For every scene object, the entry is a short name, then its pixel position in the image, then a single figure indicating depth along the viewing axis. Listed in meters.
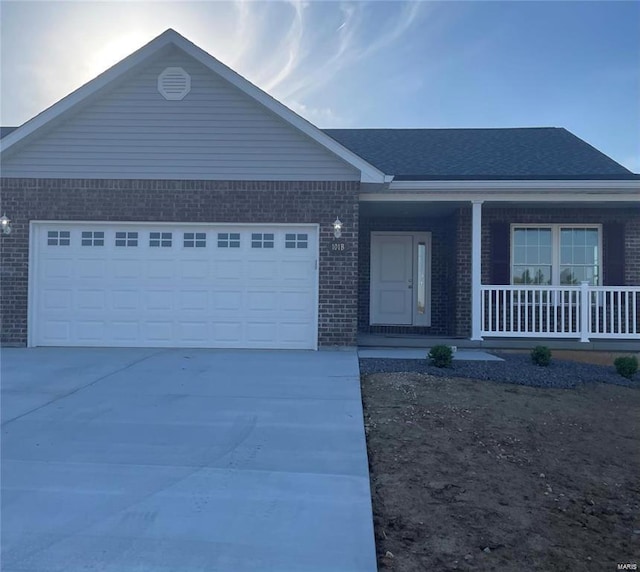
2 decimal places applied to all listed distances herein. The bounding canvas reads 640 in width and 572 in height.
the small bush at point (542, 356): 7.85
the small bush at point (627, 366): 7.27
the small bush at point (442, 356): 7.34
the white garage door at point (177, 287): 8.92
